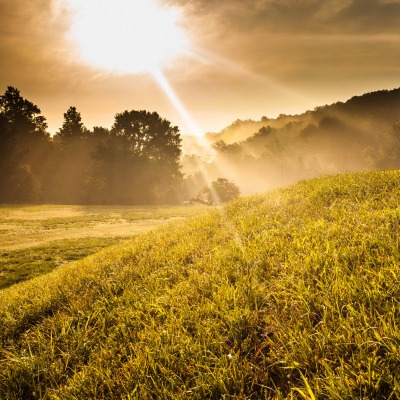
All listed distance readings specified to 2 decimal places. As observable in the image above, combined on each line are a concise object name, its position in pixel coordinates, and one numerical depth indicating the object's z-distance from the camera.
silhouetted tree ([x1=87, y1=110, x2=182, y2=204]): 68.19
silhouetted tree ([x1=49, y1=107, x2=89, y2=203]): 68.56
